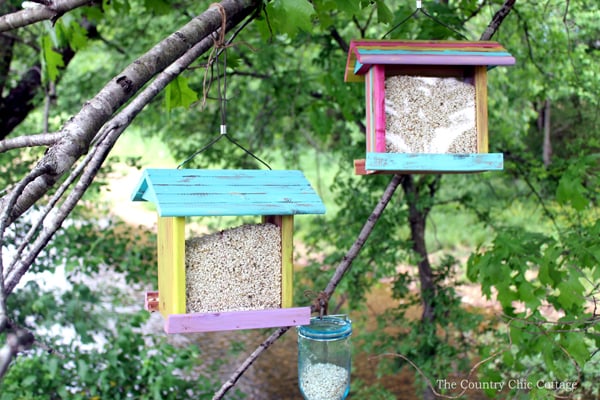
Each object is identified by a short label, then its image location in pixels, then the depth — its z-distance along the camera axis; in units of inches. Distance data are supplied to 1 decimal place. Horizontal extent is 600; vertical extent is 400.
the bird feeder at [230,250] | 79.2
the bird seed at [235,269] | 83.6
